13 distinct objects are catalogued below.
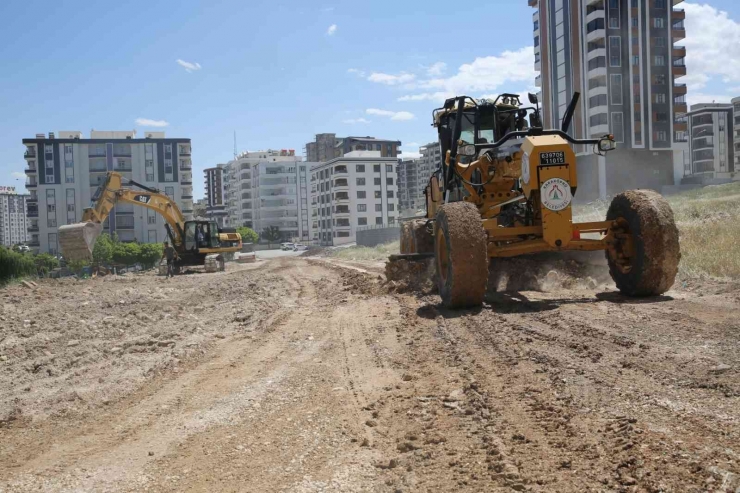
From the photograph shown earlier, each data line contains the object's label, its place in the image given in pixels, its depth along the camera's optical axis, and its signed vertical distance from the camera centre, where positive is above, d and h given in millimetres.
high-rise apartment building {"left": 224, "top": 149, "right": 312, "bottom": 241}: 130250 +8032
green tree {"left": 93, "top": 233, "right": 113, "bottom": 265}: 65756 -780
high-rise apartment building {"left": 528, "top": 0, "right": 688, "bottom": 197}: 62000 +13658
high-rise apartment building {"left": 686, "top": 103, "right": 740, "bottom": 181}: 124812 +16413
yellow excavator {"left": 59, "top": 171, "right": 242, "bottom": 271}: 28766 +754
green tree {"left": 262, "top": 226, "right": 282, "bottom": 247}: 124812 +763
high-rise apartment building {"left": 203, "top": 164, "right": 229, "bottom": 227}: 165250 +6586
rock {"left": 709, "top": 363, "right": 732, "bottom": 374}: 4695 -1027
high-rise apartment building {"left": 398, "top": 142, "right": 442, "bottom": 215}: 176038 +16474
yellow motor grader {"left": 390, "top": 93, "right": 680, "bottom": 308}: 8211 +138
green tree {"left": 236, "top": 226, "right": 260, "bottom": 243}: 104875 +615
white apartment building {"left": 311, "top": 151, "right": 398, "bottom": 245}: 104188 +6728
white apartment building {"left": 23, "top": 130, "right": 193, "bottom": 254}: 95000 +10006
